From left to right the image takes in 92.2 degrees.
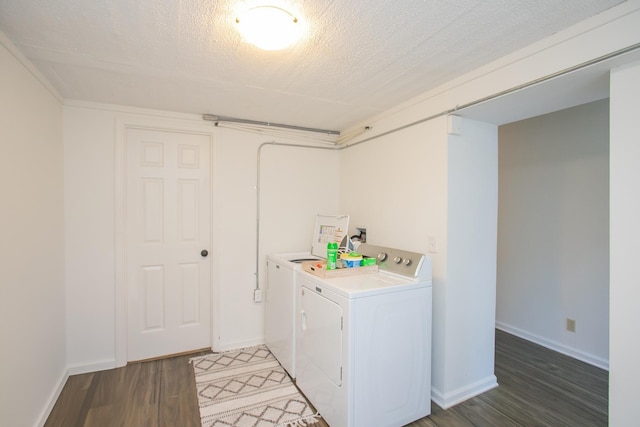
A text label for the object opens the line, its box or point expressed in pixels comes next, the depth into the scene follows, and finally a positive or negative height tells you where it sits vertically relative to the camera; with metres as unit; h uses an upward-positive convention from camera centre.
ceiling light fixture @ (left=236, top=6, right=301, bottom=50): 1.28 +0.80
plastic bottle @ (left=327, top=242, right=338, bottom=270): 2.11 -0.33
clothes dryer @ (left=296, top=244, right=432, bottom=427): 1.69 -0.79
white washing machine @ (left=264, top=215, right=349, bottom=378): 2.38 -0.66
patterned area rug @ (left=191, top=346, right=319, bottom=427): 1.94 -1.31
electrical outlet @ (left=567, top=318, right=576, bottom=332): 2.74 -1.02
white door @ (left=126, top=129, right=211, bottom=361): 2.65 -0.29
